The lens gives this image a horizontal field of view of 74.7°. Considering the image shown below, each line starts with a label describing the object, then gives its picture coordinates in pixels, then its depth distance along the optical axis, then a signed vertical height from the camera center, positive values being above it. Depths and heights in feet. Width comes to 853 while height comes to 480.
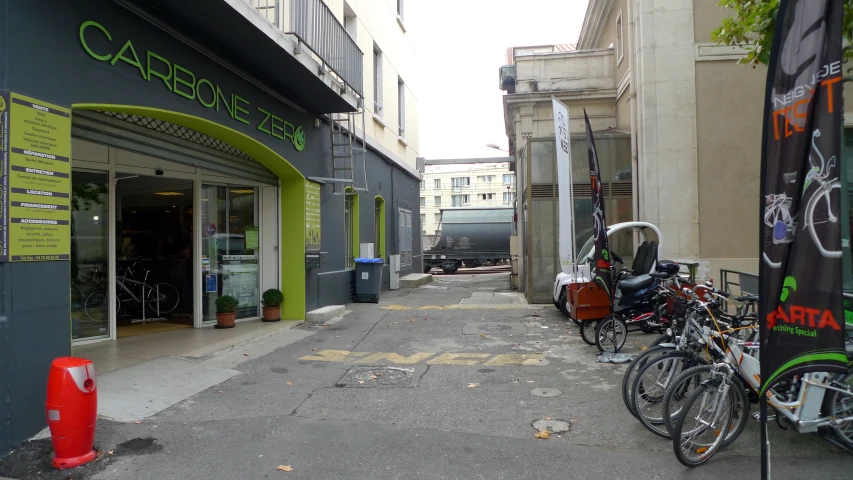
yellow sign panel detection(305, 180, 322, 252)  34.47 +1.84
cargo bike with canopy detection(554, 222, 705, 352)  24.72 -2.68
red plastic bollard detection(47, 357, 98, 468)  13.30 -3.88
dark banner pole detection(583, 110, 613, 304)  23.85 +0.17
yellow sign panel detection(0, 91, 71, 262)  14.33 +1.90
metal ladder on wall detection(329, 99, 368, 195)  38.83 +6.99
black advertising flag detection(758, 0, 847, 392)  9.02 +0.70
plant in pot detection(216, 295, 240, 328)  30.71 -3.53
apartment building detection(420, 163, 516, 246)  244.01 +25.13
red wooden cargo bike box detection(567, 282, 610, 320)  24.93 -2.69
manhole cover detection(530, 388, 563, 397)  19.39 -5.24
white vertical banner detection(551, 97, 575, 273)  27.58 +3.17
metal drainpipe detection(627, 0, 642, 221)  38.81 +8.26
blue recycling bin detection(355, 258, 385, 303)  42.65 -2.60
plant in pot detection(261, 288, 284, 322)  33.12 -3.39
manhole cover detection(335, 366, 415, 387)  20.99 -5.15
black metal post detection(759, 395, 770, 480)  10.03 -3.79
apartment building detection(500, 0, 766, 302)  35.65 +6.82
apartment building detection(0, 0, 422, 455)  15.05 +3.91
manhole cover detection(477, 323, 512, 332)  31.89 -4.86
